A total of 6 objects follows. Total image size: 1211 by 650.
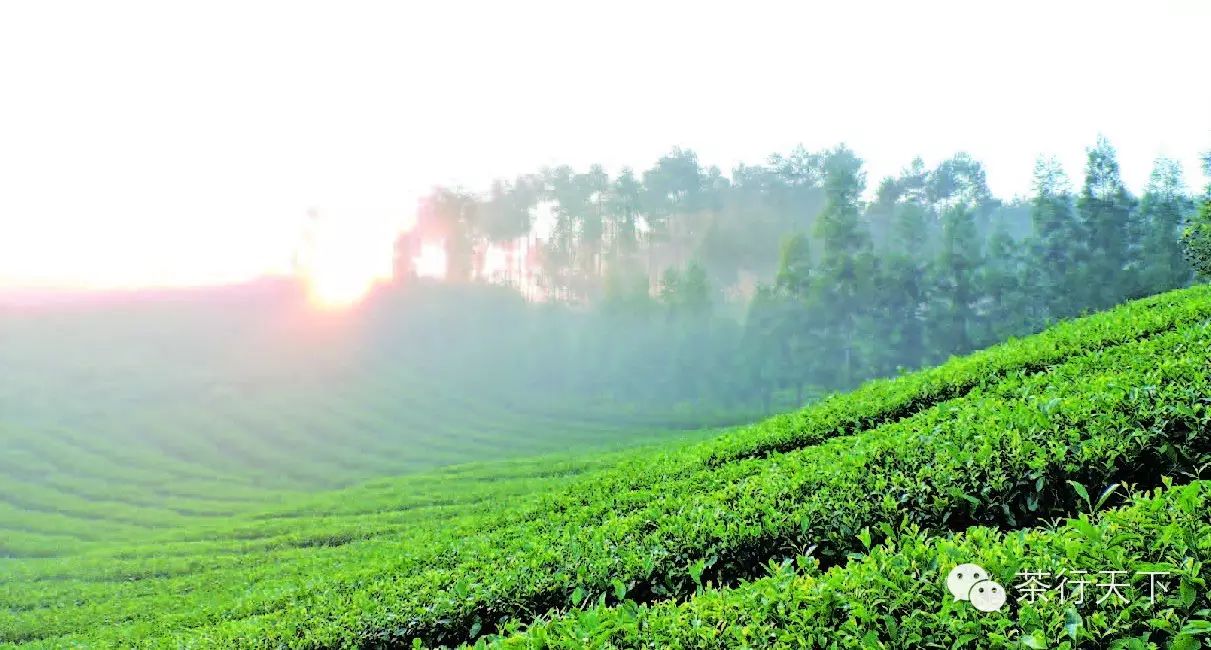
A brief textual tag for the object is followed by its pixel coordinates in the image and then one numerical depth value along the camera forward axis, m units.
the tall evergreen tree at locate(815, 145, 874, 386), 46.12
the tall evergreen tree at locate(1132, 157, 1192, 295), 39.75
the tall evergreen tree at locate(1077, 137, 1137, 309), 45.28
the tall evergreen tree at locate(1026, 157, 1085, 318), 44.73
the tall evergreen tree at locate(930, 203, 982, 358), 44.53
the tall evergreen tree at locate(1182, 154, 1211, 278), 22.17
